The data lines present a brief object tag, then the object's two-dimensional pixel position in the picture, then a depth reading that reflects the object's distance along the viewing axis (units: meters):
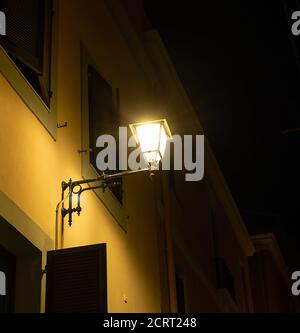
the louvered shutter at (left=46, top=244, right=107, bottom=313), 7.43
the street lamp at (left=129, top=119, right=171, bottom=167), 9.02
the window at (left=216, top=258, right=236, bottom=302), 18.61
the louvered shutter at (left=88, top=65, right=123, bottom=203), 10.09
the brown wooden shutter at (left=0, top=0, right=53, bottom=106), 7.77
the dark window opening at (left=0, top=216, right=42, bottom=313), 7.41
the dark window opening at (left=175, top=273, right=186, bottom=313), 14.65
